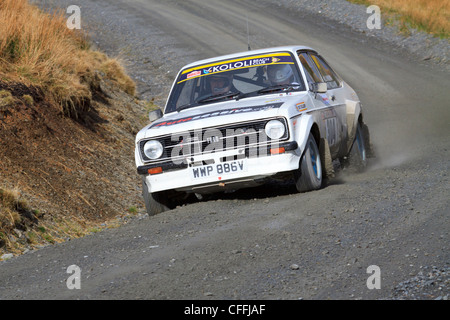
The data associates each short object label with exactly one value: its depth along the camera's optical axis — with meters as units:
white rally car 14.62
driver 16.98
